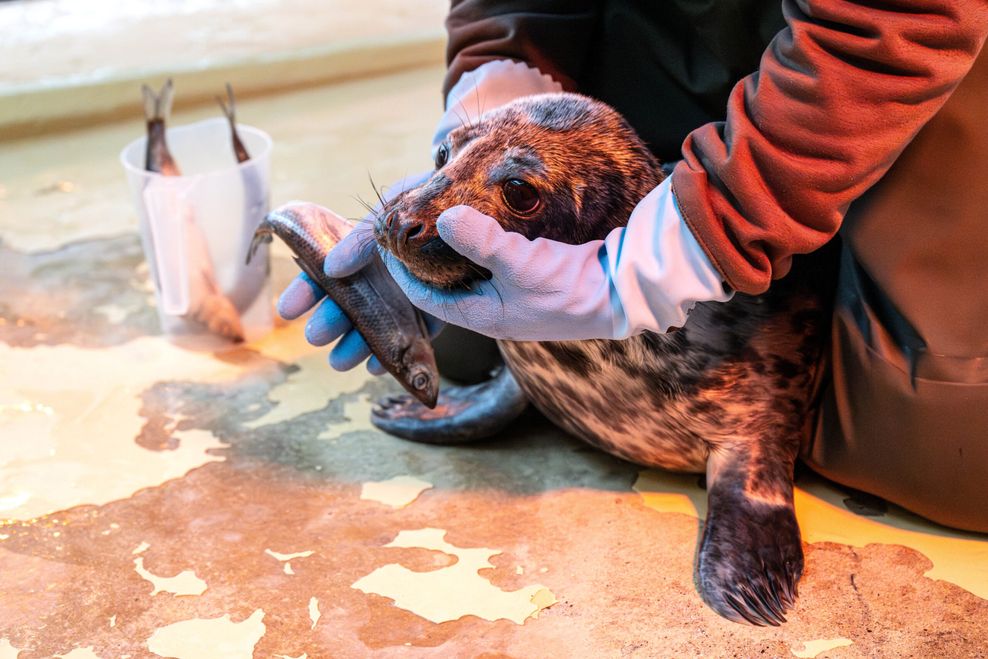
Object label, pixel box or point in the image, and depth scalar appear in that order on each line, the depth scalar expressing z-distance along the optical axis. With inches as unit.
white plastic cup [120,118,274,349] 87.1
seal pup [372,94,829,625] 59.1
